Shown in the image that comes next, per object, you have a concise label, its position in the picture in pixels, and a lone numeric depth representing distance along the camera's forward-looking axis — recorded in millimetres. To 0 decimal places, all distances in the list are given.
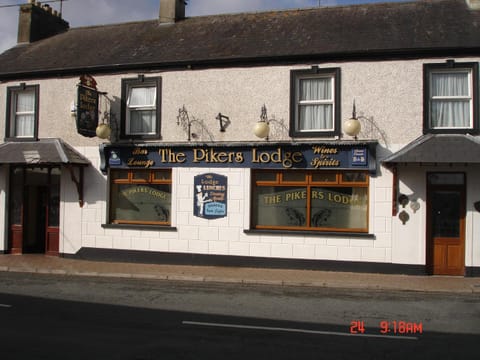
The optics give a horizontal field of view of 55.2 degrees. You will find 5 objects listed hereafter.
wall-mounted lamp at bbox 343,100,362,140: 11203
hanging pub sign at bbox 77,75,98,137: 12367
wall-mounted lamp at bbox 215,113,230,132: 12445
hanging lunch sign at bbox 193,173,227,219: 12453
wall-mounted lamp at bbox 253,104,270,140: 11750
